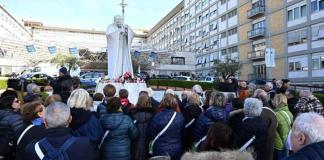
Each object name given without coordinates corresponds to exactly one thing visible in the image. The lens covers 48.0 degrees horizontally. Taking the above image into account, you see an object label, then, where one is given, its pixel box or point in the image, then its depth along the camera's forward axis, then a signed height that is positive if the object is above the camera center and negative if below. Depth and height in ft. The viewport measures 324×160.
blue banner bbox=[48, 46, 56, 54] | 169.68 +12.83
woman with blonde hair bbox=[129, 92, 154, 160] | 19.86 -2.45
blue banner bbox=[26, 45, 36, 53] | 162.93 +12.87
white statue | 55.11 +4.25
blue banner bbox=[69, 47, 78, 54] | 179.03 +12.66
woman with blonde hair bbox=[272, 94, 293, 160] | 20.79 -3.09
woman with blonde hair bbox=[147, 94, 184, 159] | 18.45 -2.92
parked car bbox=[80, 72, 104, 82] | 119.25 -0.07
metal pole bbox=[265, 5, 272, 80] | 142.61 +10.87
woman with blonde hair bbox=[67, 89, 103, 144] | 15.83 -1.93
